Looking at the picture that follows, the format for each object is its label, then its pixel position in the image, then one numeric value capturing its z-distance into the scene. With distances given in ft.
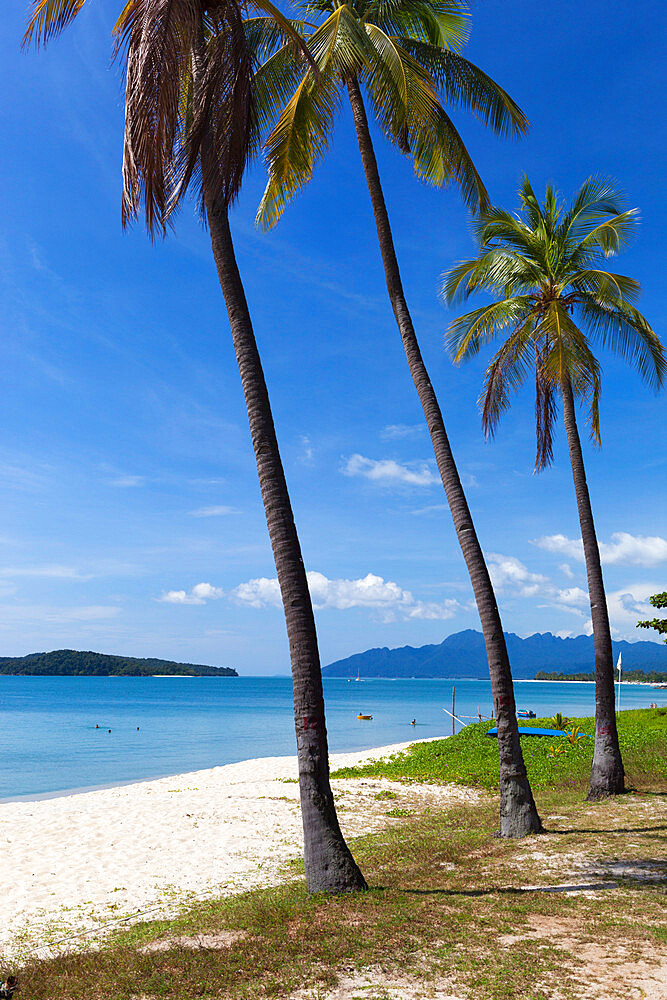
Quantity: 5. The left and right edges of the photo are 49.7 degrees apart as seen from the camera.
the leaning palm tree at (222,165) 24.23
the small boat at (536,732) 82.64
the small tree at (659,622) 73.30
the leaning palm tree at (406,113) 32.63
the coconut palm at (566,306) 45.65
